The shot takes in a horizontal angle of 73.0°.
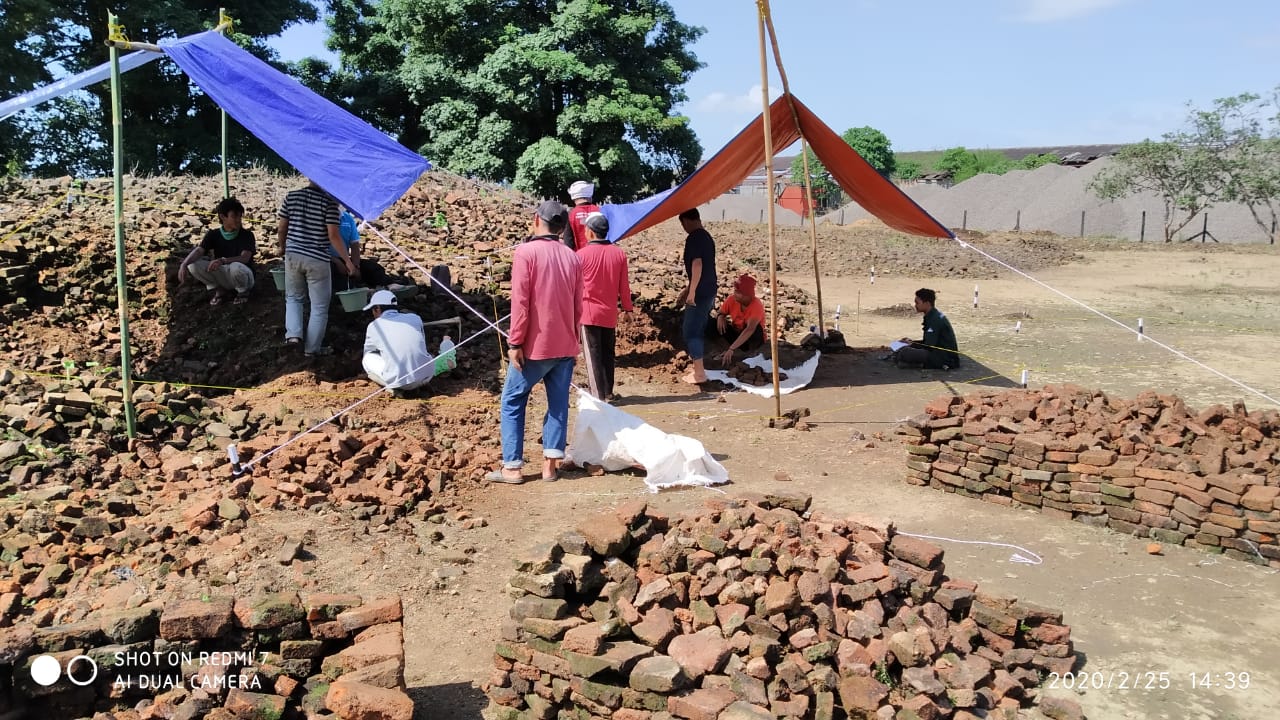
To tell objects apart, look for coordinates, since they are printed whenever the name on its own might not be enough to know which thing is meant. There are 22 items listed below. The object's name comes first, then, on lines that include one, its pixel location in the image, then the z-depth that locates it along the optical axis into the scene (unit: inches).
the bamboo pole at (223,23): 287.4
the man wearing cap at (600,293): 269.3
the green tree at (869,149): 2042.3
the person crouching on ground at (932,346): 344.8
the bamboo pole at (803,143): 261.2
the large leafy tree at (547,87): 689.6
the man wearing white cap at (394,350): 260.7
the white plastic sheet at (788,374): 323.9
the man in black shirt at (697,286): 316.2
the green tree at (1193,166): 1128.2
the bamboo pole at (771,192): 258.5
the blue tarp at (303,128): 253.9
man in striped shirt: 269.4
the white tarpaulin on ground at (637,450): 219.8
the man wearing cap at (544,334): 207.3
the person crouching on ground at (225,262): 299.6
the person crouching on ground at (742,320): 351.2
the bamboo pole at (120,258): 225.8
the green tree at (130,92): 626.5
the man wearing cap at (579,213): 289.7
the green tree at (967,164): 2486.5
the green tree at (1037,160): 2306.8
